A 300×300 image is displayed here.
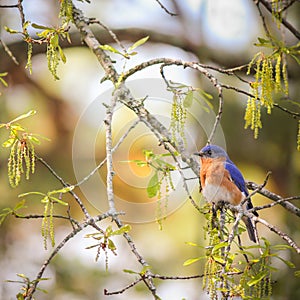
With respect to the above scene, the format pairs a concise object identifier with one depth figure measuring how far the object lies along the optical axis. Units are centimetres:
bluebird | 770
